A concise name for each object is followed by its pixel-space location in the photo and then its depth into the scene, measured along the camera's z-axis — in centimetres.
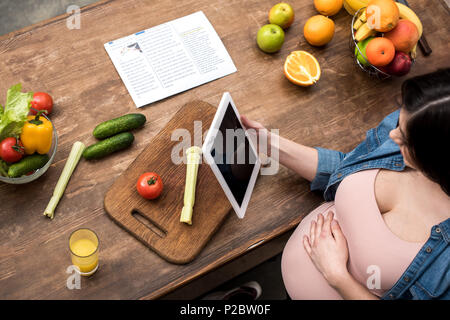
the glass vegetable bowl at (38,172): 143
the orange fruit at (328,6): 184
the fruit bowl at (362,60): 174
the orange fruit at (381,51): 162
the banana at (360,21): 172
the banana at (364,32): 170
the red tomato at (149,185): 147
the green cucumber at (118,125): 157
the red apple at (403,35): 166
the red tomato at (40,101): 157
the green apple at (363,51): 173
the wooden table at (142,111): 141
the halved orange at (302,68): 173
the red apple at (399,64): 169
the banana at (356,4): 181
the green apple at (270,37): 175
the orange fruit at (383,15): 162
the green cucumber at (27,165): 140
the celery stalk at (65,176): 147
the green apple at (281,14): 180
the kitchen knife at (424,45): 188
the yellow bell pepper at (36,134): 140
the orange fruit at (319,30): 178
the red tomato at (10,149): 138
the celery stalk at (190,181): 147
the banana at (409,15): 179
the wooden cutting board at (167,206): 145
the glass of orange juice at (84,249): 134
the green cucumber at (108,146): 155
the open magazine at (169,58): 172
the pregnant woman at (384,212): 106
